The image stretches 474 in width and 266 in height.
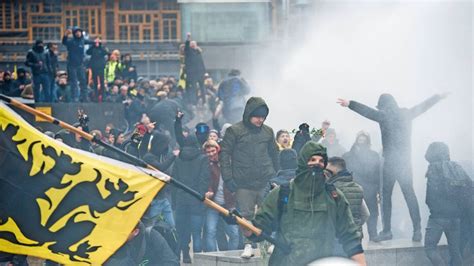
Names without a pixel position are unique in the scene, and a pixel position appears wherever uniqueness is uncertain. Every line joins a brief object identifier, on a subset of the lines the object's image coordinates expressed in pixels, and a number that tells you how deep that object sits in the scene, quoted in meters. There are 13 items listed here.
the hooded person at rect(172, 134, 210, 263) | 17.19
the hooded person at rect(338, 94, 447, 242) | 17.44
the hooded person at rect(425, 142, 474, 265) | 16.58
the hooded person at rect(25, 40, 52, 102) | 26.09
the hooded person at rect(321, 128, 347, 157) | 20.36
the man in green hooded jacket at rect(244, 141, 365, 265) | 11.26
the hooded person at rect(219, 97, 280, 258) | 15.67
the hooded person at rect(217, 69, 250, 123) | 25.39
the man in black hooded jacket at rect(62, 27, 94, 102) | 26.70
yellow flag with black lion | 11.21
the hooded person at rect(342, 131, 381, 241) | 17.80
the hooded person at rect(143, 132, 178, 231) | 17.02
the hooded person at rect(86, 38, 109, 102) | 27.46
